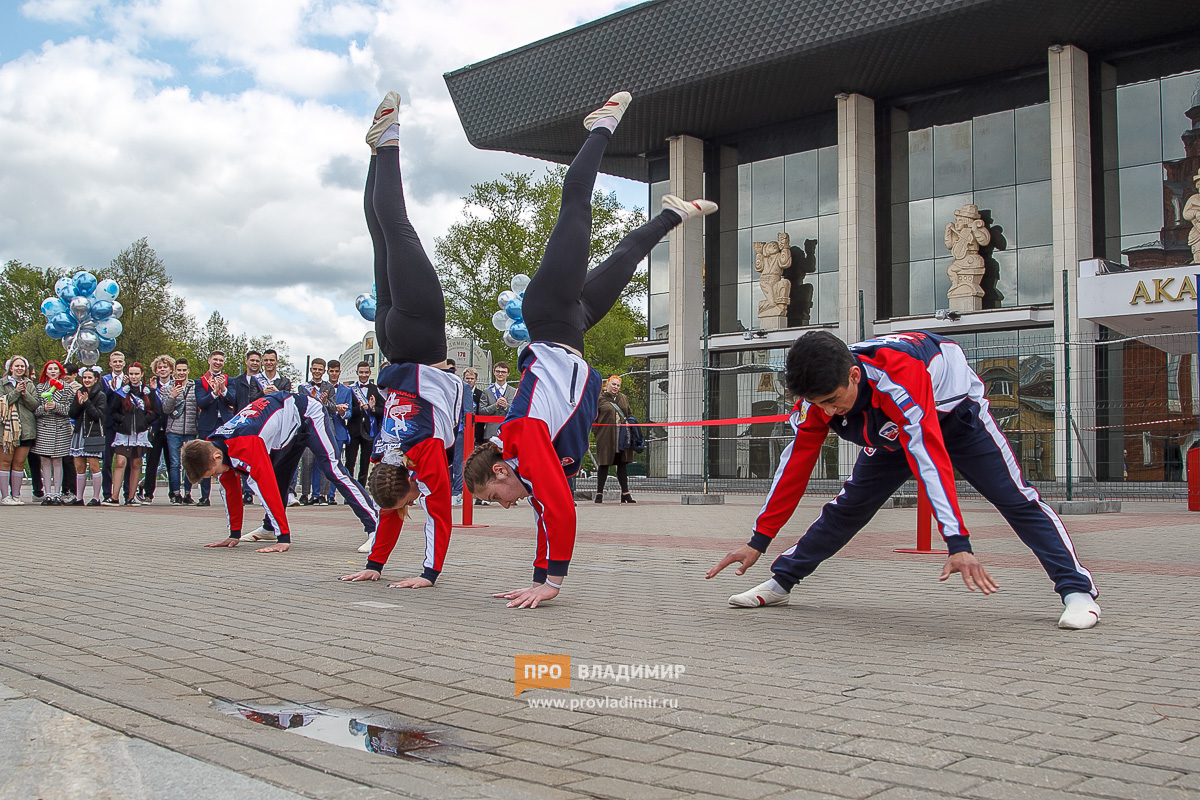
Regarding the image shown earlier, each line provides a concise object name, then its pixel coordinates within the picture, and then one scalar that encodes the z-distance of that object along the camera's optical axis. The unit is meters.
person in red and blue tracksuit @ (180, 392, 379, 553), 8.41
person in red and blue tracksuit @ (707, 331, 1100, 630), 4.12
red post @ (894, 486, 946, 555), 8.50
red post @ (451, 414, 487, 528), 11.65
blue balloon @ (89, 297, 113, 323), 22.73
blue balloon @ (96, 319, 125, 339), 22.95
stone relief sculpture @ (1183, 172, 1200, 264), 22.66
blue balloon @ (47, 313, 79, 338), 22.24
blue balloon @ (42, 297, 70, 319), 22.00
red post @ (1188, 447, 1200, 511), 14.19
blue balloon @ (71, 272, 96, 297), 22.48
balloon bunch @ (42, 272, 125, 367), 22.34
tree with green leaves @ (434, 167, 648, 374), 44.91
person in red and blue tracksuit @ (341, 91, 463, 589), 6.09
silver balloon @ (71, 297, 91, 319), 22.34
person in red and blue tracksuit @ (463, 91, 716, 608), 5.27
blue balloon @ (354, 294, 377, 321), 21.06
